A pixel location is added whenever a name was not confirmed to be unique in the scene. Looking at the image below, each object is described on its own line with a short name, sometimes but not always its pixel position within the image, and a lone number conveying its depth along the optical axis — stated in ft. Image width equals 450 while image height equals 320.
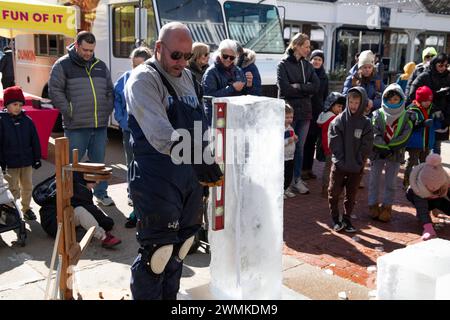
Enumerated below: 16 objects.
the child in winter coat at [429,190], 16.24
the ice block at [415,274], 8.48
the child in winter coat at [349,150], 16.35
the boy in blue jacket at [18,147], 15.96
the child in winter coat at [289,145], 18.69
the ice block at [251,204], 9.71
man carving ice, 8.63
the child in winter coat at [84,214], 14.60
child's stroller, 14.51
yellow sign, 24.09
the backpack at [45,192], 15.20
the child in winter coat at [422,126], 20.67
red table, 23.20
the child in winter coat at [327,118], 20.71
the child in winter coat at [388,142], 17.81
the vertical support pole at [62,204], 9.37
